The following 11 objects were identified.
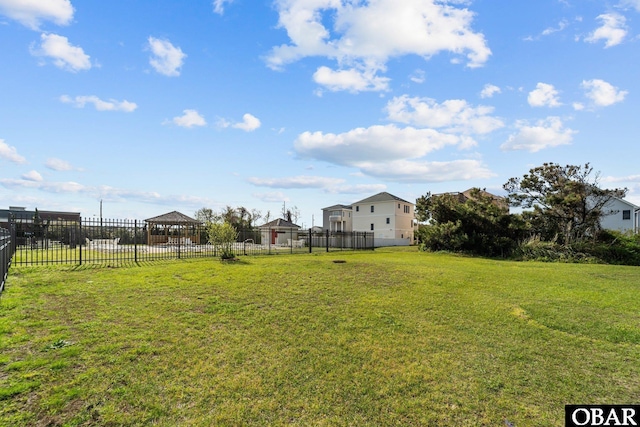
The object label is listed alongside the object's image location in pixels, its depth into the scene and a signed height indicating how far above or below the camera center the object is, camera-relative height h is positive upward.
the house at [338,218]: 46.28 +1.28
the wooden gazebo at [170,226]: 22.88 +0.36
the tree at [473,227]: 21.16 -0.27
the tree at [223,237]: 13.51 -0.32
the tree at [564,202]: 18.95 +1.12
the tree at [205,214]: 38.86 +2.00
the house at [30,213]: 40.56 +2.84
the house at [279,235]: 33.25 -0.75
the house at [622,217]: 29.86 +0.17
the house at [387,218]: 40.25 +0.99
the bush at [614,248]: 16.88 -1.56
